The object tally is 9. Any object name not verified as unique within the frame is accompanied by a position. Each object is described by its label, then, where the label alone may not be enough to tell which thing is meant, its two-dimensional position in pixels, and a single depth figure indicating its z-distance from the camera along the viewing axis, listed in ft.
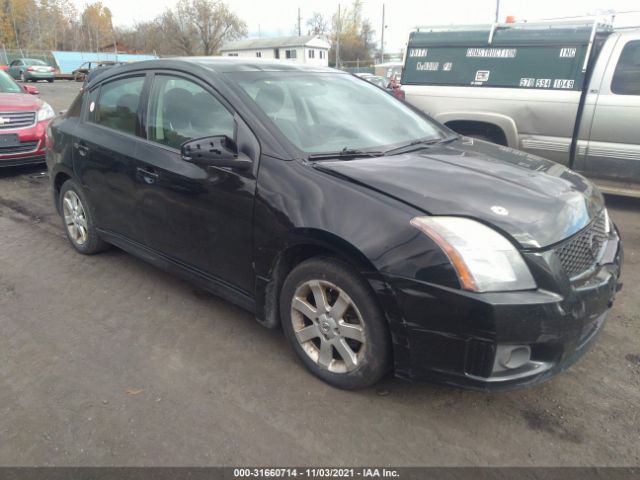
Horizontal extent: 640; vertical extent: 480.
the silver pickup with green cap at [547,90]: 18.58
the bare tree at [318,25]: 280.31
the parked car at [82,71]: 117.64
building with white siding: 204.95
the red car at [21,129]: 24.44
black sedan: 7.27
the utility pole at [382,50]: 183.82
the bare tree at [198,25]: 212.21
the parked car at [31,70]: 113.29
